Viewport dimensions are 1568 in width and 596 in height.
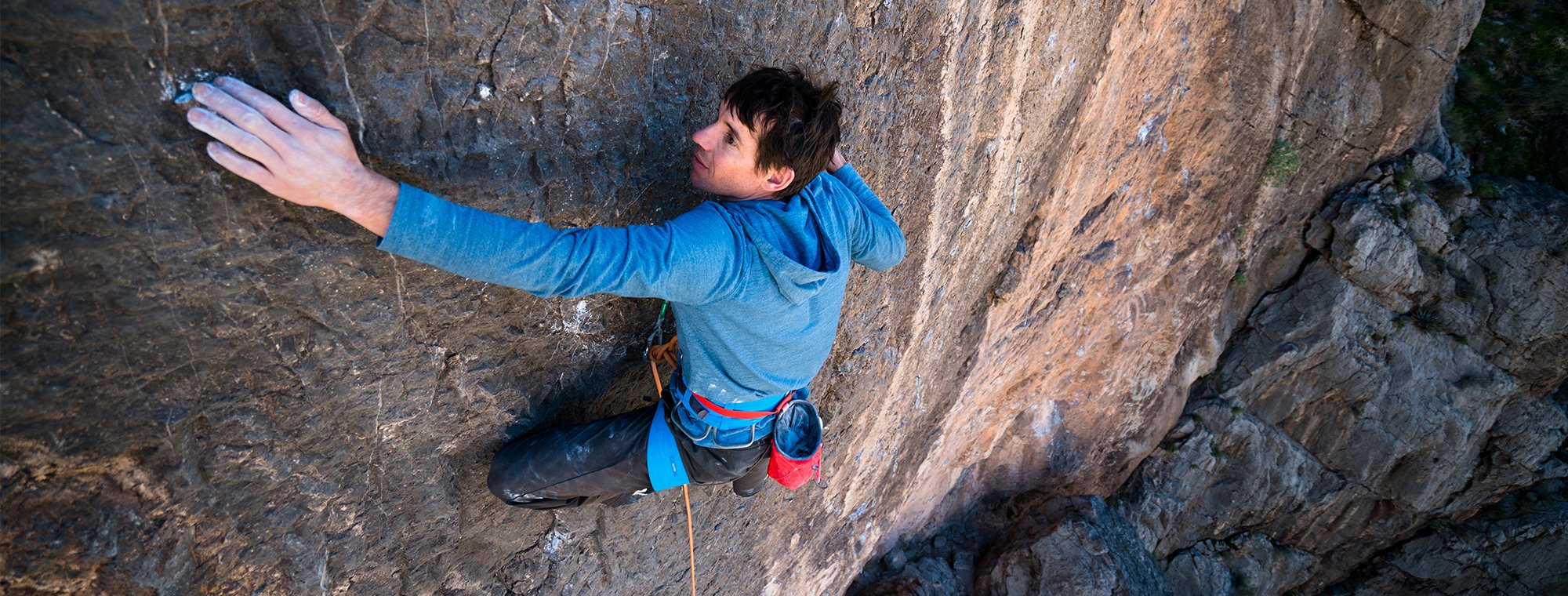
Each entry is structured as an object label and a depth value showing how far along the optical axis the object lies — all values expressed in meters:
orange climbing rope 2.92
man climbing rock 1.70
